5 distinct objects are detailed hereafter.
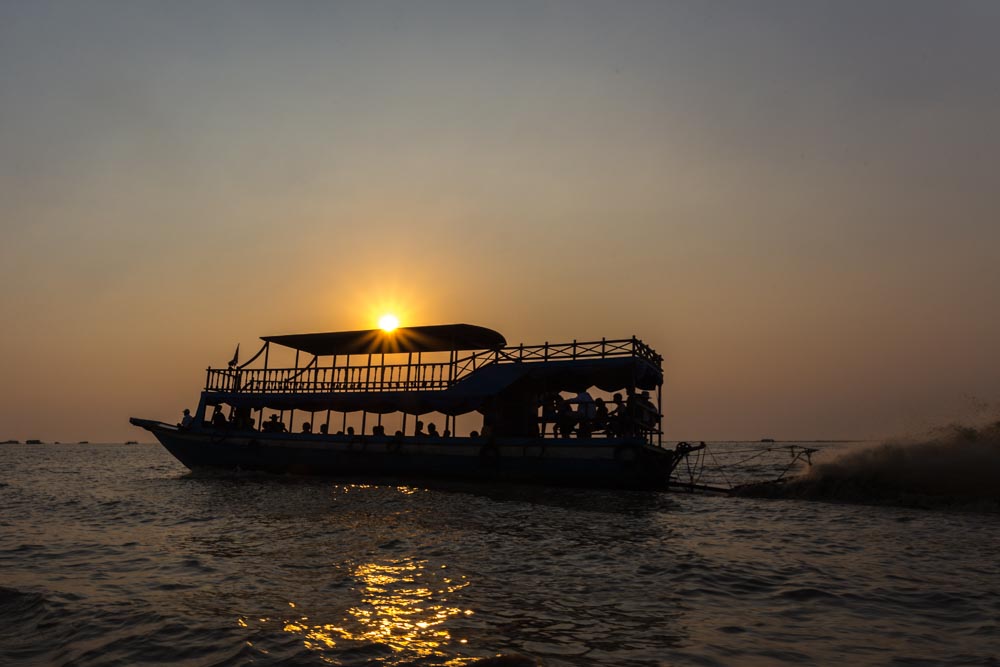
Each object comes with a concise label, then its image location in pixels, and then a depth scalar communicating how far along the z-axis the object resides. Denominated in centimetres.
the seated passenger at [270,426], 3047
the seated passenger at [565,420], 2405
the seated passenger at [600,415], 2381
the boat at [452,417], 2317
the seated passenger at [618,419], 2323
